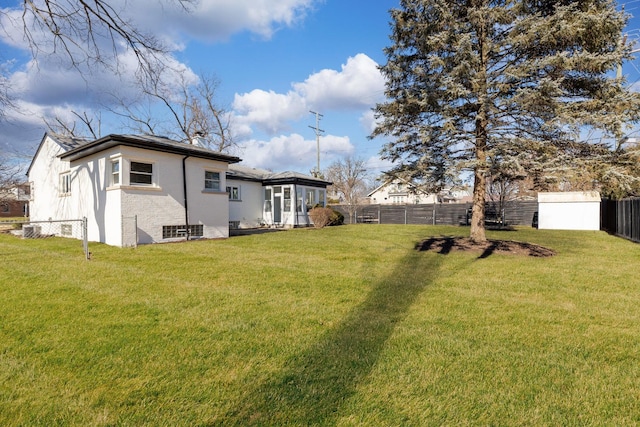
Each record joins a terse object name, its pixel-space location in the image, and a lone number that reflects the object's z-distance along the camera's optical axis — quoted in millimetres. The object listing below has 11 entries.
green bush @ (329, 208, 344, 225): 19956
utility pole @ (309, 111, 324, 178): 34031
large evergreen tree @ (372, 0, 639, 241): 7641
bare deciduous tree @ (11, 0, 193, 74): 6062
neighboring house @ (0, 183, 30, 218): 47575
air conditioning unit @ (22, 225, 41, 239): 13807
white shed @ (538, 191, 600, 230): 18281
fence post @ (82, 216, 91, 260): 8230
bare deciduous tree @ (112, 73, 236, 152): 28172
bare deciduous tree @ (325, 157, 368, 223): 37219
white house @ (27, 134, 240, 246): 10734
